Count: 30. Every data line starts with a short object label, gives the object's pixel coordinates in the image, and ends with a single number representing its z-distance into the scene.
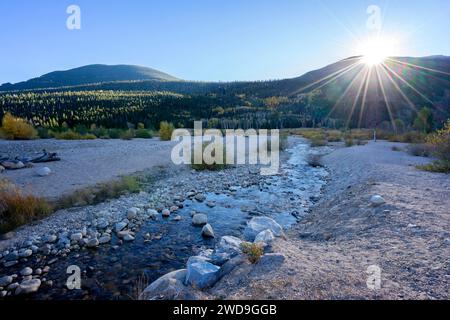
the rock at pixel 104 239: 6.51
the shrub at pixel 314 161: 17.70
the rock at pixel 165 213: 8.32
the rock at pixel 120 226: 7.12
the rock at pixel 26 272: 5.20
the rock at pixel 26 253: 5.86
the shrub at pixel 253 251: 4.58
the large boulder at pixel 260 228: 6.20
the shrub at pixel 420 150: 16.14
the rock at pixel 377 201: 6.98
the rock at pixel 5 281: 4.92
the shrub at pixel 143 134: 27.98
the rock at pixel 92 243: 6.33
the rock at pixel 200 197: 9.99
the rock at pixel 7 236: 6.57
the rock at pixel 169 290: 3.76
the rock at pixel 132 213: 7.91
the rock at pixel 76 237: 6.50
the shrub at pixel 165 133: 25.69
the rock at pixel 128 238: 6.64
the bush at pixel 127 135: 25.81
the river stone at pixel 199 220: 7.70
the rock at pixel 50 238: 6.46
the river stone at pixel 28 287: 4.71
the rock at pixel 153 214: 8.12
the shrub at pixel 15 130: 20.52
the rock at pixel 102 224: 7.25
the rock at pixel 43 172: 10.98
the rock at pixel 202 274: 4.15
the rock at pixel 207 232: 6.92
